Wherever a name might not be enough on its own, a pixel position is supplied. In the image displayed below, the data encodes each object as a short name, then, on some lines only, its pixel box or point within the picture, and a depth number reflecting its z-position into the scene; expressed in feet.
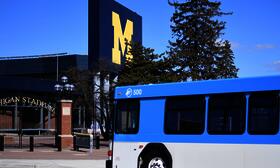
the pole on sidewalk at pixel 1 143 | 110.63
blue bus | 42.73
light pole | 118.32
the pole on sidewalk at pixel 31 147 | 108.73
